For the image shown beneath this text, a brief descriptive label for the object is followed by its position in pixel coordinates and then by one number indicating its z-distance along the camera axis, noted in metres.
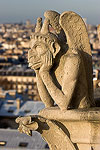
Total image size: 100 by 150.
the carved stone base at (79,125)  8.64
